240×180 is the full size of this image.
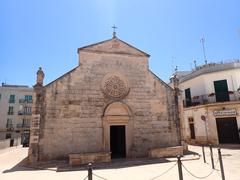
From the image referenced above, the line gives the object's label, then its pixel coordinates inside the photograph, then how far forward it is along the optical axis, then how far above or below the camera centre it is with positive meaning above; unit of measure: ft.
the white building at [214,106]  56.24 +5.13
